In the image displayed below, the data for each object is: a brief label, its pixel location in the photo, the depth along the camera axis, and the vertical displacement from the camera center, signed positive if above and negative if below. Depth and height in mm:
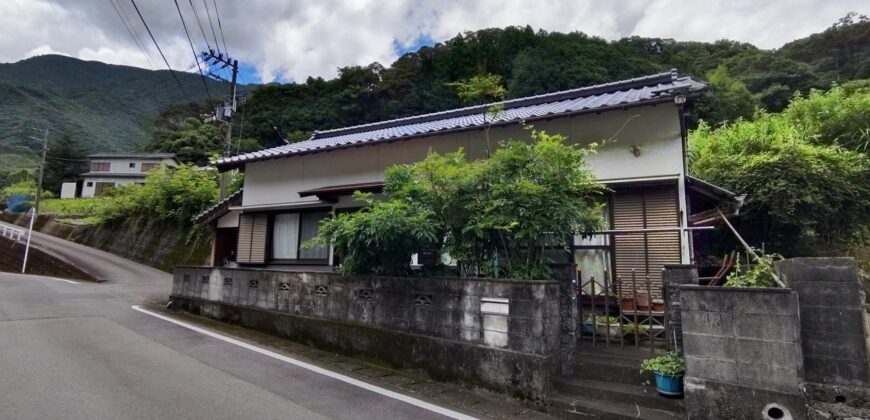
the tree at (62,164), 47312 +9879
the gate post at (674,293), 4995 -298
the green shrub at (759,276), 4688 -81
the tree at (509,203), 5684 +821
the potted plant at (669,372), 4543 -1101
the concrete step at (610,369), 4934 -1202
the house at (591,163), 7824 +2043
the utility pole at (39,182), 33956 +5535
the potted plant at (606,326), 6090 -849
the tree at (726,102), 23578 +9540
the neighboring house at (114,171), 47031 +9053
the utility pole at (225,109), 17562 +6045
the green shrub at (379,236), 6121 +350
